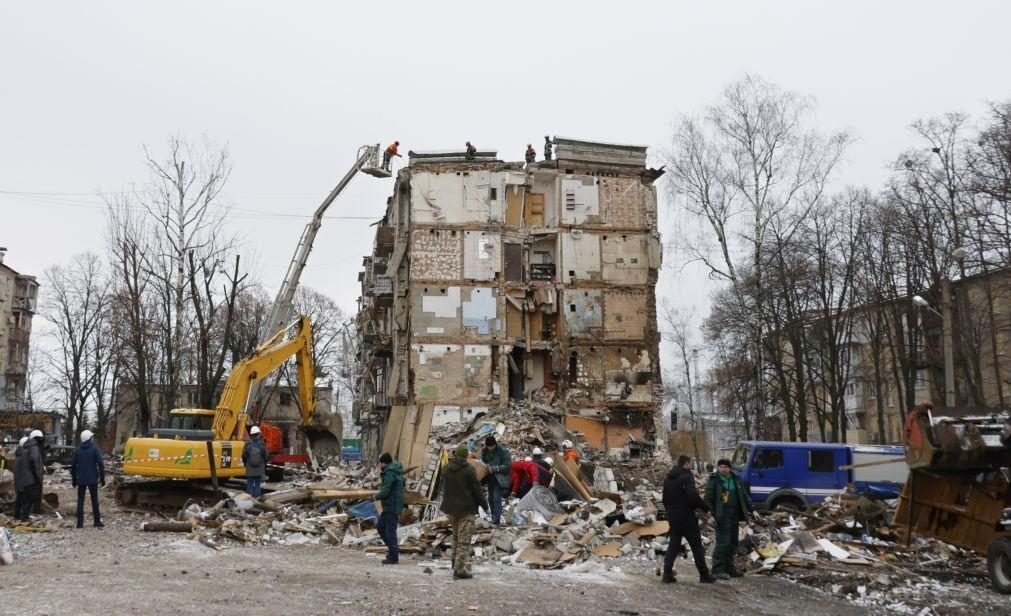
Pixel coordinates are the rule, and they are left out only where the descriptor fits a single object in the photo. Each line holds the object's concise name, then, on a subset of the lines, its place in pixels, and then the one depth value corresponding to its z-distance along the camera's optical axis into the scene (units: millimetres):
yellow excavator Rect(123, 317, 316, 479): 18188
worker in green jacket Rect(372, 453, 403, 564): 11734
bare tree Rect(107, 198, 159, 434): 33812
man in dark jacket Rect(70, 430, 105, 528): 15242
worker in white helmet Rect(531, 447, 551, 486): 17359
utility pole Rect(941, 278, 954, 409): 20308
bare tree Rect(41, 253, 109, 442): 43250
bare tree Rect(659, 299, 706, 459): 54344
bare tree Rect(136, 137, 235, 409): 32969
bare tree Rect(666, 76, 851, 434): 30984
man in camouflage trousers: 10867
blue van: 20484
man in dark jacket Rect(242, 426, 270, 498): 17688
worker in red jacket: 17922
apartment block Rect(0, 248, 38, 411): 60356
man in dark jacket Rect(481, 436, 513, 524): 15227
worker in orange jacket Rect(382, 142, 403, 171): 29531
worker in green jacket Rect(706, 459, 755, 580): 11258
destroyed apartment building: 33625
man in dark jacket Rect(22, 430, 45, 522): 15656
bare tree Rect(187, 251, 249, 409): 33406
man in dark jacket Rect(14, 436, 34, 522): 15594
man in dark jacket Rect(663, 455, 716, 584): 10680
